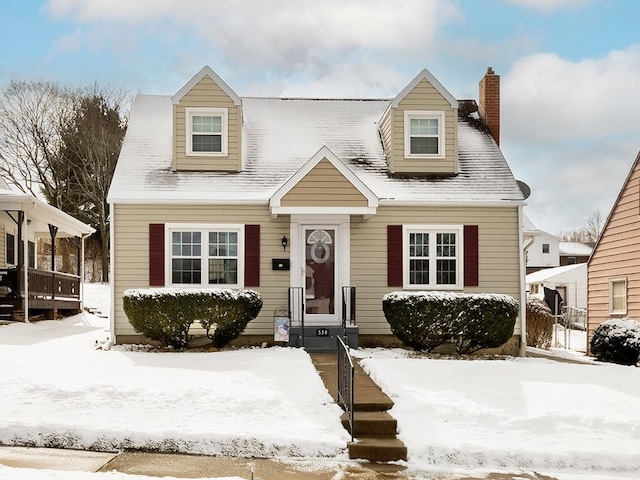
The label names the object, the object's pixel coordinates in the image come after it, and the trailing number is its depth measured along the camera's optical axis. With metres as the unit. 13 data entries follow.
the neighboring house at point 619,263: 17.23
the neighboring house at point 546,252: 59.59
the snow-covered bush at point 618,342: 13.94
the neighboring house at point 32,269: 17.45
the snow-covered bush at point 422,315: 13.27
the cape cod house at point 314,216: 14.24
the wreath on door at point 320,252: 14.59
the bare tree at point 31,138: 34.38
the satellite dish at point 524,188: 16.31
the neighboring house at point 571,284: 43.84
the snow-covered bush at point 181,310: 12.91
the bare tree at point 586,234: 73.94
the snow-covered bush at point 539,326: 19.12
